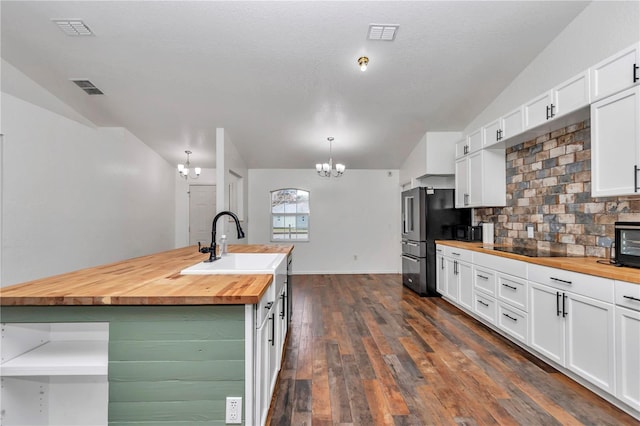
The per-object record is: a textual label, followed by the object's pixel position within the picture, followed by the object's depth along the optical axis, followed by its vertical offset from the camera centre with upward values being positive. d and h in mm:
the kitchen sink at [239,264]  1773 -337
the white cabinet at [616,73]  1986 +997
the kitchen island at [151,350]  1287 -594
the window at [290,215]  6883 +18
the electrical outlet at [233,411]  1341 -867
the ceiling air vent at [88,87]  3750 +1649
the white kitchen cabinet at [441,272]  4375 -841
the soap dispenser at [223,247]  2298 -247
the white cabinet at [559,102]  2391 +1004
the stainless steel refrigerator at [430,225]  4758 -149
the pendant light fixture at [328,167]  5253 +846
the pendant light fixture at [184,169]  5309 +842
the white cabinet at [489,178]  3885 +489
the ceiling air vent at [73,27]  2811 +1795
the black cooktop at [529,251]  2783 -358
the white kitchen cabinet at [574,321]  1961 -776
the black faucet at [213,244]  2106 -206
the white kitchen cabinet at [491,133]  3537 +1009
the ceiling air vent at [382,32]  2783 +1735
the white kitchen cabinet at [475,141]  3938 +1005
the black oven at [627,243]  1989 -188
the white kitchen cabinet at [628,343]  1777 -768
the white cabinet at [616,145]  2000 +501
